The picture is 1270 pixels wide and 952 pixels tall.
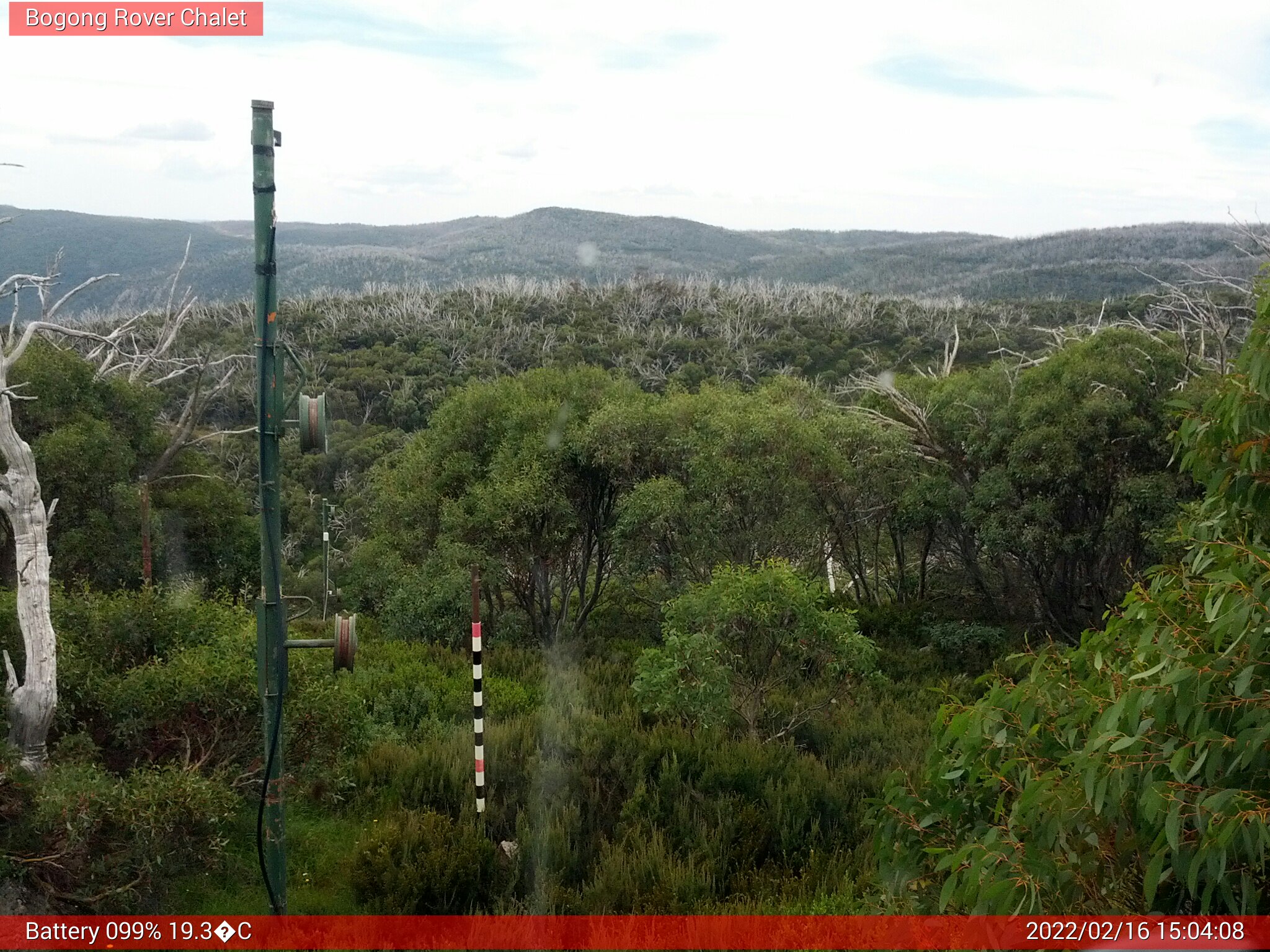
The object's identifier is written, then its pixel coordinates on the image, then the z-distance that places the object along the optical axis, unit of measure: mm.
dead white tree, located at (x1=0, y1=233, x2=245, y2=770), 6977
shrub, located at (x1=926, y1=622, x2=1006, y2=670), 15945
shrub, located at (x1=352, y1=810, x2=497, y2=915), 6527
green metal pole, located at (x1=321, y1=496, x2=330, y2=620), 15523
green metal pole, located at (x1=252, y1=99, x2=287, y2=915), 5551
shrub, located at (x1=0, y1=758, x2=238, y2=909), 6074
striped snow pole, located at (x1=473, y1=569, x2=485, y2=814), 7555
